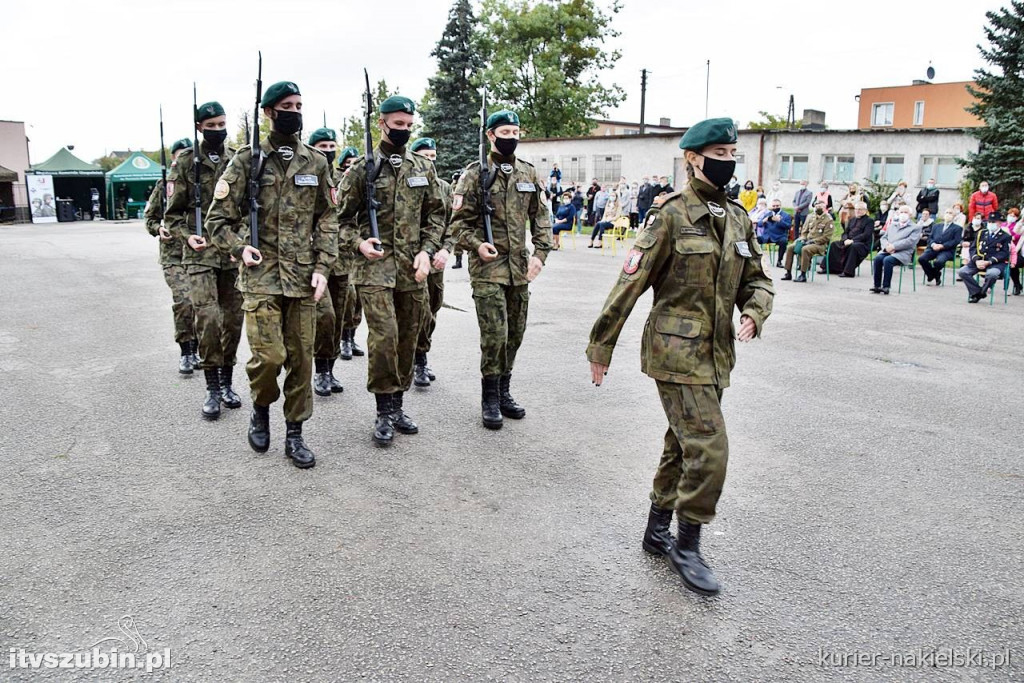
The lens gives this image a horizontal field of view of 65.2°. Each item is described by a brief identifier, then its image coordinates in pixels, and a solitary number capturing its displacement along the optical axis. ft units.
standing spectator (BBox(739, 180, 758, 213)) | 81.66
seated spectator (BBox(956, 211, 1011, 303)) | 43.91
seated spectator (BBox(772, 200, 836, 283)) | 52.47
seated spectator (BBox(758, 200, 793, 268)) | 61.46
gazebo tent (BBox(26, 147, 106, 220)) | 127.85
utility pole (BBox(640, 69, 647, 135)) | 184.14
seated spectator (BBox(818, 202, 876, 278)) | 54.95
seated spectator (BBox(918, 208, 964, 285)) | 50.98
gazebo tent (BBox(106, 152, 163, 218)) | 126.11
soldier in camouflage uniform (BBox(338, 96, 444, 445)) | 18.58
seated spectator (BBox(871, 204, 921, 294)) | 47.55
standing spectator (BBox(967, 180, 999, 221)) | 63.00
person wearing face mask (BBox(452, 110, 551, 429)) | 19.77
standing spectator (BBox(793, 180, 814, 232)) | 67.67
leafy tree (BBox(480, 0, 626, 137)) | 175.83
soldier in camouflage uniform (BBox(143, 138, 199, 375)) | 23.88
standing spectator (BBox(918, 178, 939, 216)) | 66.85
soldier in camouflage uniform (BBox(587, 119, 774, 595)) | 11.96
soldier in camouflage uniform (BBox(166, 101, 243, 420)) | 20.74
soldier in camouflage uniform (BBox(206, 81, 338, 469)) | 16.79
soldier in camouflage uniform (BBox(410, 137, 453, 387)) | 23.12
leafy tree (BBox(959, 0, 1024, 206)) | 71.20
